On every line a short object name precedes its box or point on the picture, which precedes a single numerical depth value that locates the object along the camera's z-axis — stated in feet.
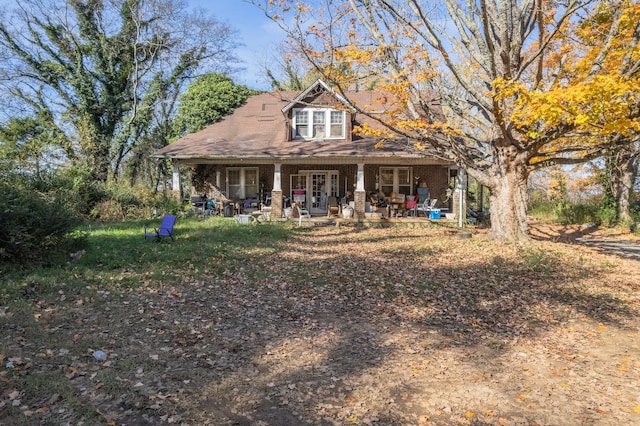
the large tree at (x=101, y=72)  75.97
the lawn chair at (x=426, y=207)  60.03
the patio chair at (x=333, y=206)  59.10
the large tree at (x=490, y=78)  32.45
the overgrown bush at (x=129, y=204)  55.88
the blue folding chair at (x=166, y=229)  37.29
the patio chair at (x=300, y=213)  54.75
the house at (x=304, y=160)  59.21
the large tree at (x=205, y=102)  72.43
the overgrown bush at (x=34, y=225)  23.16
